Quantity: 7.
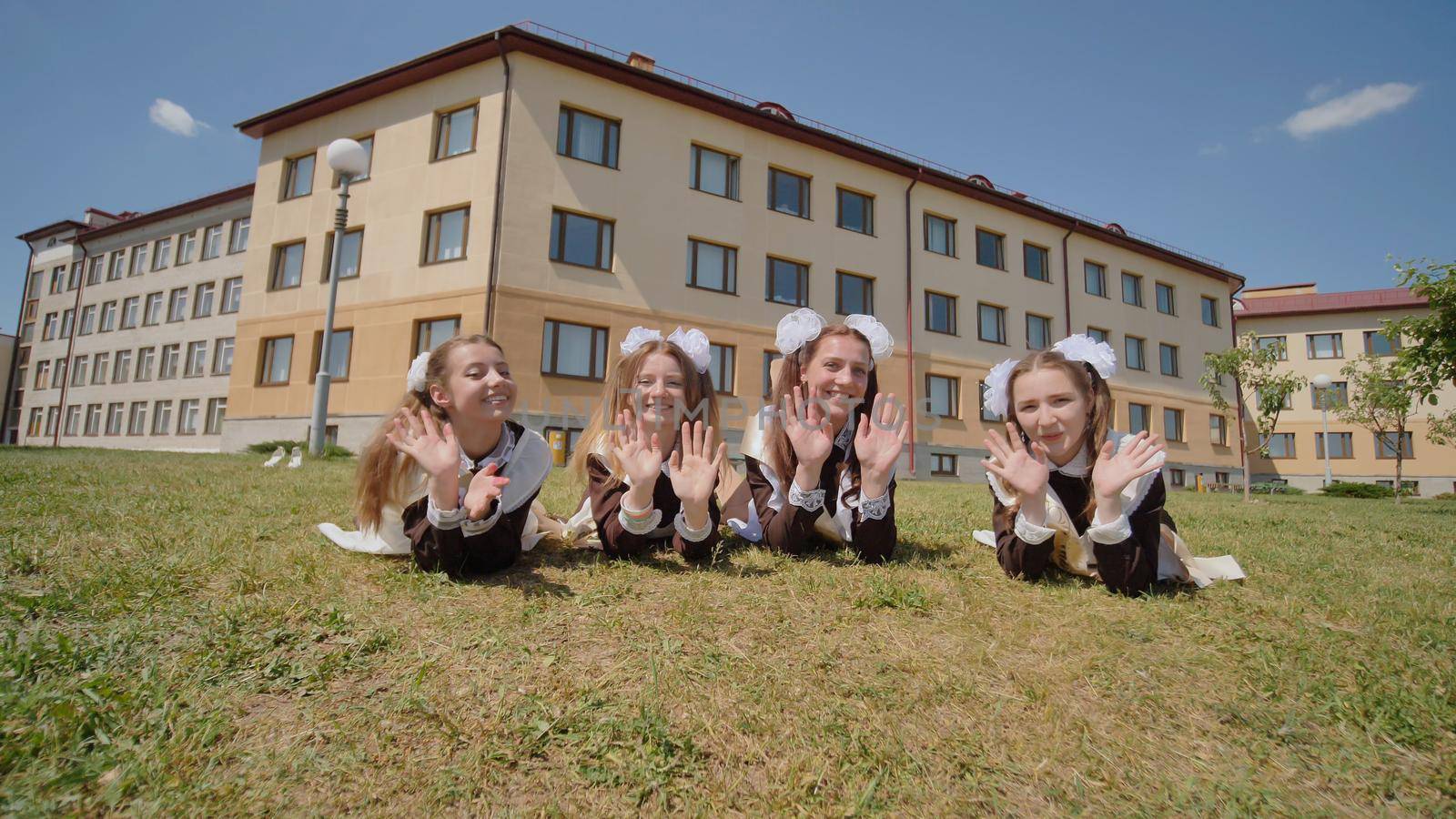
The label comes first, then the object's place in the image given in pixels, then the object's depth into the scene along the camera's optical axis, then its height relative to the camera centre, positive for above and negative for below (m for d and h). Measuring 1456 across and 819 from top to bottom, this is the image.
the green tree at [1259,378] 15.12 +2.53
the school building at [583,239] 16.59 +6.16
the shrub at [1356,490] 28.58 -0.03
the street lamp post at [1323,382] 24.23 +3.81
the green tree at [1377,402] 19.72 +2.82
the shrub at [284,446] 15.26 +0.02
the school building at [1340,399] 33.81 +4.61
